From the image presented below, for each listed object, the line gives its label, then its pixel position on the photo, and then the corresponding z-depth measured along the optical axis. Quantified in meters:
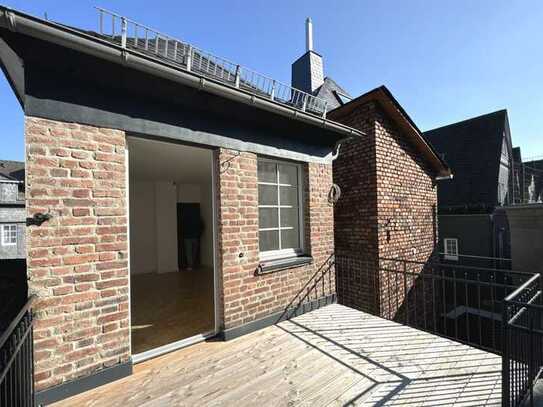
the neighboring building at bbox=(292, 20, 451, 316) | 5.47
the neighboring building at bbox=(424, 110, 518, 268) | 11.37
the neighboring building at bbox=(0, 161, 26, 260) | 16.73
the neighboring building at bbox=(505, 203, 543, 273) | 4.84
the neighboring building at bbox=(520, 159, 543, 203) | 15.40
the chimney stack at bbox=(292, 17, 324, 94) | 10.38
